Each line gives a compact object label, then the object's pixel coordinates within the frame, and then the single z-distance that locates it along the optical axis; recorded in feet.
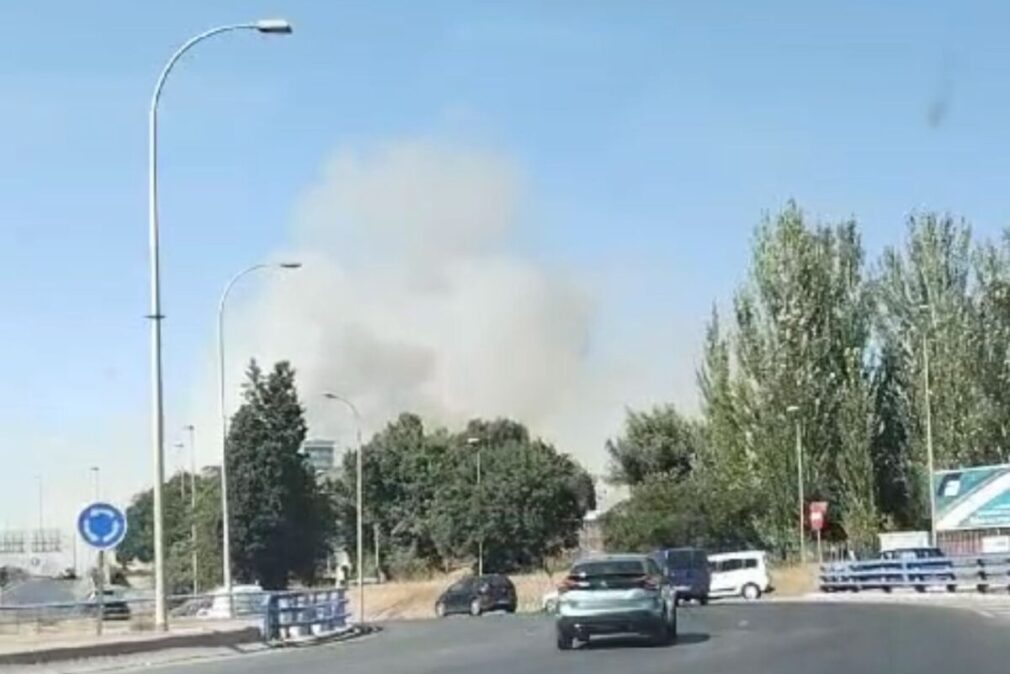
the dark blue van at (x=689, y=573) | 209.97
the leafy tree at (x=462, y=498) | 342.64
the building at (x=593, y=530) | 381.91
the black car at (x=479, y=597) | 235.20
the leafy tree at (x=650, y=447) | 375.66
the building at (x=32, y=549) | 435.94
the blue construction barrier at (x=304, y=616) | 135.85
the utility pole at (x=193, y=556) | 304.85
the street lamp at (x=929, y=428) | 238.89
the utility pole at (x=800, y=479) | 277.85
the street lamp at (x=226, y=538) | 165.48
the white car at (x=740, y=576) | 232.12
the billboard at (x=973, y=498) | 230.48
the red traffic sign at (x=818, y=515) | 260.21
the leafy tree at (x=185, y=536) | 311.06
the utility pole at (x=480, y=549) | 339.57
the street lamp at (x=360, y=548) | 232.94
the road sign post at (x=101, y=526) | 104.99
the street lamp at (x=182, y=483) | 450.05
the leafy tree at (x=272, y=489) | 296.30
